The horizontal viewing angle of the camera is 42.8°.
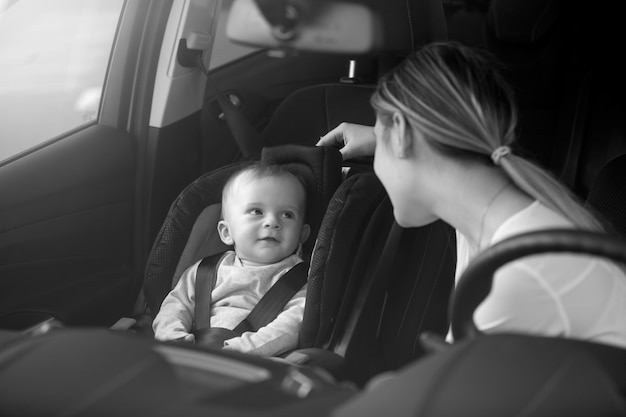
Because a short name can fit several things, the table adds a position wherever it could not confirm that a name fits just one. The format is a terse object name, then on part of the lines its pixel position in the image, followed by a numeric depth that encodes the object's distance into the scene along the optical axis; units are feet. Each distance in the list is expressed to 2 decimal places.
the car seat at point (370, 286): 6.42
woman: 4.24
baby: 7.04
